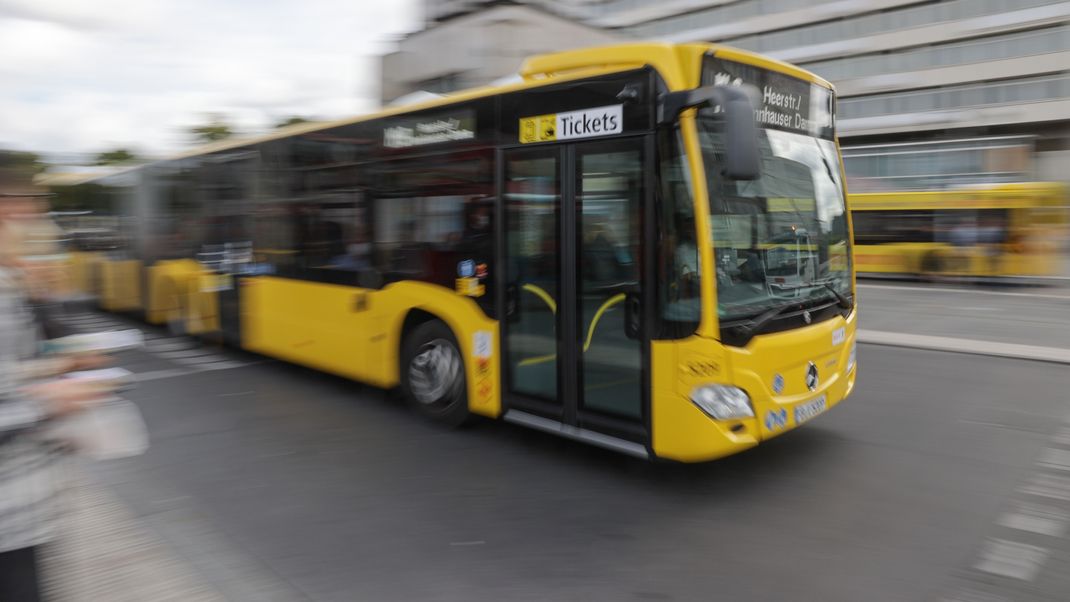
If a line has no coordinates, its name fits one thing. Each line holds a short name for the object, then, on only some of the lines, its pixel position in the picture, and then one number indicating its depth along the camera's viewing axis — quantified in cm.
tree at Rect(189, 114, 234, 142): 4653
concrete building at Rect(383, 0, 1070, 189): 3903
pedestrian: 220
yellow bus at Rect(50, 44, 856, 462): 467
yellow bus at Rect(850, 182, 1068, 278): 2092
